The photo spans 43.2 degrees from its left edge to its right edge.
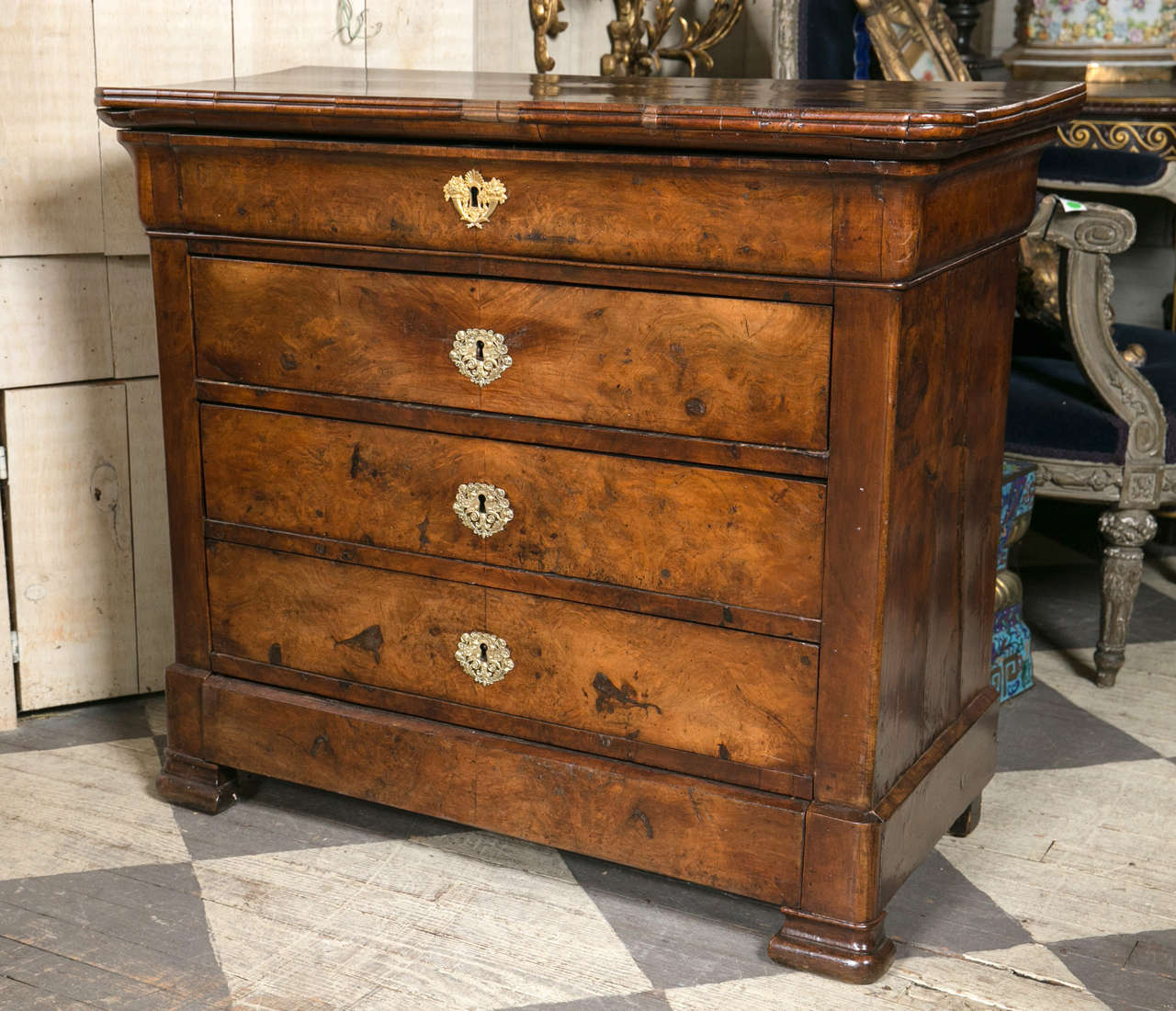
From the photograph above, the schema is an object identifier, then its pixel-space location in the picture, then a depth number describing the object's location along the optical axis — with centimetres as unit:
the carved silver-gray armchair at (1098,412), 247
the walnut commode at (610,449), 164
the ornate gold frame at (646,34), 276
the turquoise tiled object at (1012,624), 251
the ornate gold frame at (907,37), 319
